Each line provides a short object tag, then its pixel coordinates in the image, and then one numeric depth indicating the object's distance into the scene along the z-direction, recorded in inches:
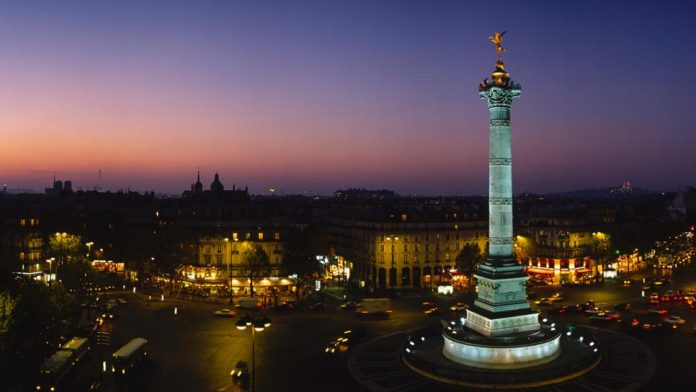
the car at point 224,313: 2696.9
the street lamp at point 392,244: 3747.5
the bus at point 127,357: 1803.6
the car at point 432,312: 2729.1
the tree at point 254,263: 3358.8
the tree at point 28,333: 1640.0
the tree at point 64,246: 3567.9
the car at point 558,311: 2689.5
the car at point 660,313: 2598.4
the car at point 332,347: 2053.4
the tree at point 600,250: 3949.8
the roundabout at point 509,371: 1676.9
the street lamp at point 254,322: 1263.5
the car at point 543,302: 2978.6
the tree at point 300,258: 3432.6
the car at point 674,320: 2380.7
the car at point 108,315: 2662.4
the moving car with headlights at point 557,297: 3061.0
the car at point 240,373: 1733.5
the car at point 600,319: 2459.4
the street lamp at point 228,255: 3624.0
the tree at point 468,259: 3528.5
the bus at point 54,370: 1624.0
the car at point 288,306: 2837.1
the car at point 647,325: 2284.7
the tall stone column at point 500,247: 1930.4
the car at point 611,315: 2506.9
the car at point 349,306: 2910.9
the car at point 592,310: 2632.9
